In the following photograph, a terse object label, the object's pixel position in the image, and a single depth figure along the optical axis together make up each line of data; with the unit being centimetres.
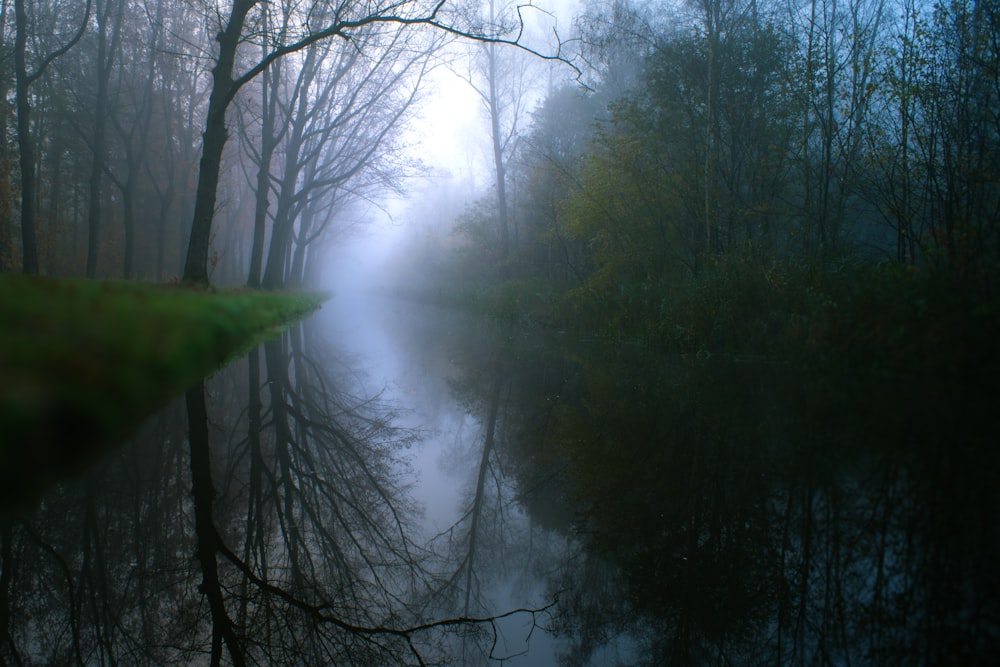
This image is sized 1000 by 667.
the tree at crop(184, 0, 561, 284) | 976
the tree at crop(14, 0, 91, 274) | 1188
